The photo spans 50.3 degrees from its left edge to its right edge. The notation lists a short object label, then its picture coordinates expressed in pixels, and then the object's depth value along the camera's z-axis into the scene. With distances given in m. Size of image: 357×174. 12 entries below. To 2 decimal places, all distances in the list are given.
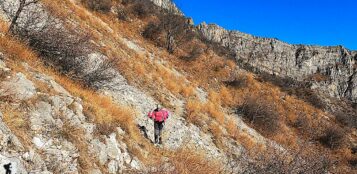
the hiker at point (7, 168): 6.60
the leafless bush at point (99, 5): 26.02
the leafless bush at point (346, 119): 29.32
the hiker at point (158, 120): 12.68
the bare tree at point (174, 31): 29.16
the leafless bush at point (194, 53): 27.73
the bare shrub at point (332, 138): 25.22
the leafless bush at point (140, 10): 30.30
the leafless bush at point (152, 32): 28.27
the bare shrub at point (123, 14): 28.19
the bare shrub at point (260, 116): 22.34
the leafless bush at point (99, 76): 13.36
